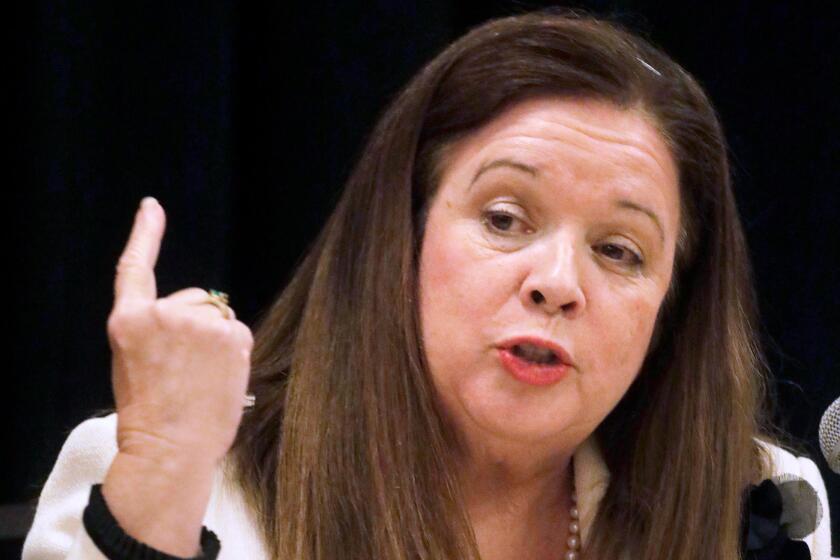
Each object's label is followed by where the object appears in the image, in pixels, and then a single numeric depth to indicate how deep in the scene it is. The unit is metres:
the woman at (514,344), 4.33
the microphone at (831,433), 4.28
